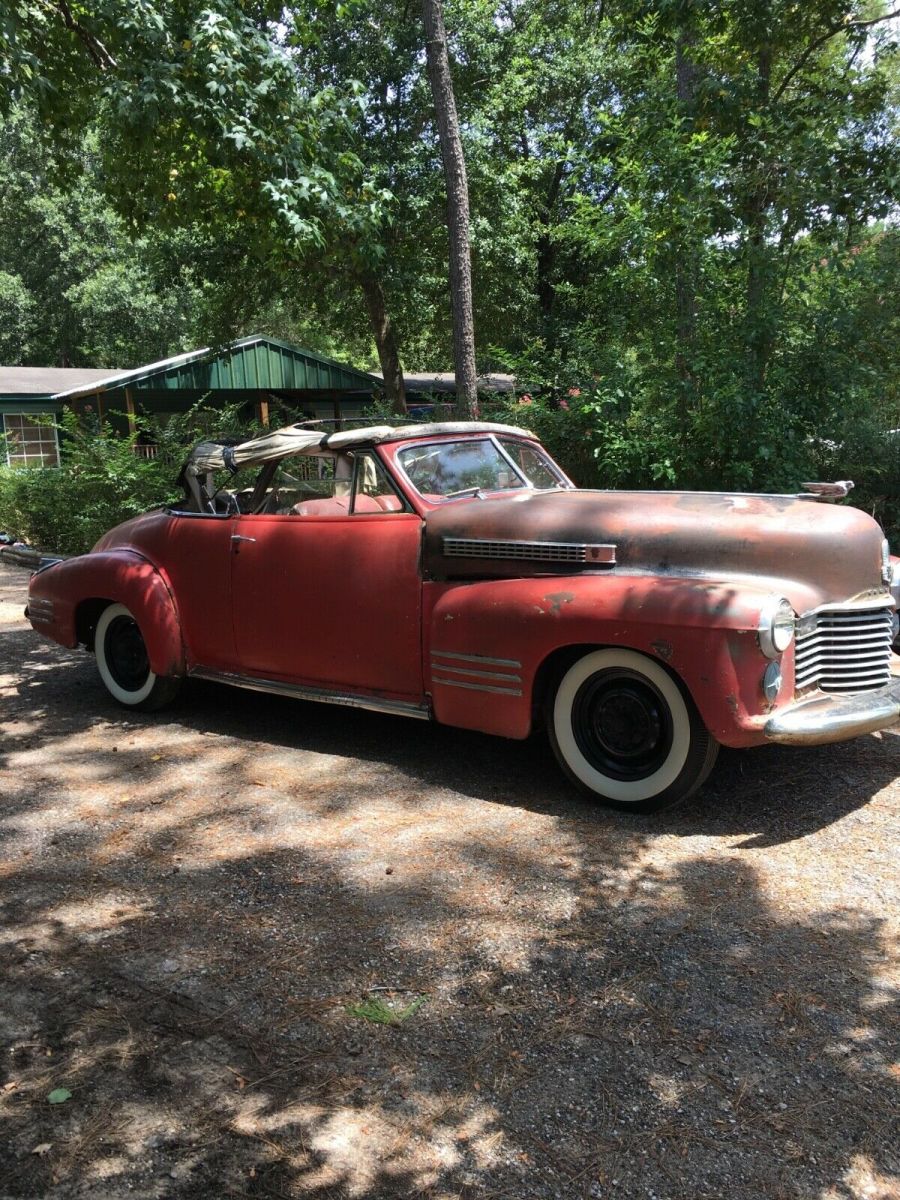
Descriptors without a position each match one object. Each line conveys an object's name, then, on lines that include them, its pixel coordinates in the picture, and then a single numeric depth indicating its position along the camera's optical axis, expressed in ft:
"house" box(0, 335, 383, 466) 72.02
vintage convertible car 12.90
